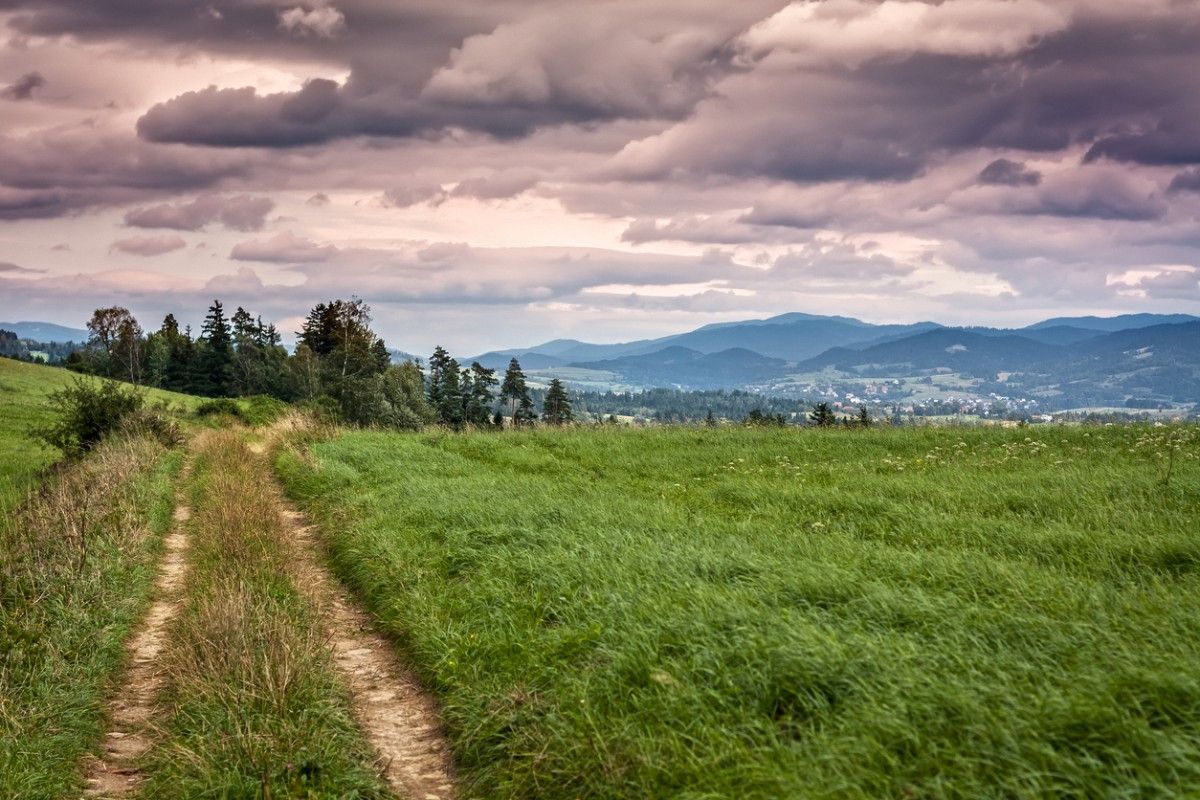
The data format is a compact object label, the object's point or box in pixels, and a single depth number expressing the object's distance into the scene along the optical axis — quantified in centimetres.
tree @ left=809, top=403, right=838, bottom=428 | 6950
